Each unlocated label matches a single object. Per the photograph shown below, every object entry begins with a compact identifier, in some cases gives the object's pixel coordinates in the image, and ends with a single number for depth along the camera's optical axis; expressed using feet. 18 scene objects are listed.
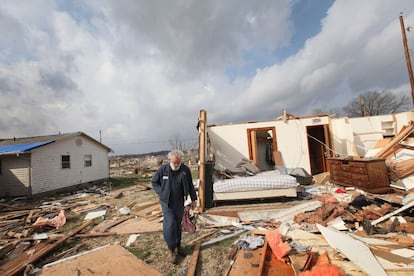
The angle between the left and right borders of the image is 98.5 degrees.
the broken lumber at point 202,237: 11.96
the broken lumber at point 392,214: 11.76
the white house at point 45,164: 31.65
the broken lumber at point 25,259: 9.69
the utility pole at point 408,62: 29.27
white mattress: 18.11
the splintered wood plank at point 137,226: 14.46
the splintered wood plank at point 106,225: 15.15
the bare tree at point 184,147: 73.59
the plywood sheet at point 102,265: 9.08
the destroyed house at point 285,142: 29.50
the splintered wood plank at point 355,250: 7.27
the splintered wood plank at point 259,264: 8.47
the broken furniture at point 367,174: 18.80
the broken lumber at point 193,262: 8.75
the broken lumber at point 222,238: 11.75
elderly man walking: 10.09
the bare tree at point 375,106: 87.35
